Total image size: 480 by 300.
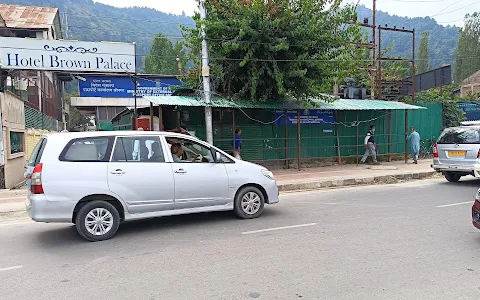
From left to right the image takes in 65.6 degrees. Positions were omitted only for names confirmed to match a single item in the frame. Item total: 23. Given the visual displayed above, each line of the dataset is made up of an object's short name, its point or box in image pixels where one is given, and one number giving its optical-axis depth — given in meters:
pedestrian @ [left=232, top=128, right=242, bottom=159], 13.00
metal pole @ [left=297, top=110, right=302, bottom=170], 13.92
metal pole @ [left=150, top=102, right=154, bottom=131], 12.34
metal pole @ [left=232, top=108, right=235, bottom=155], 13.12
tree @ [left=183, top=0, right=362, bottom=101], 12.17
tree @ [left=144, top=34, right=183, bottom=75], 53.66
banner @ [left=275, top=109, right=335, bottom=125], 14.56
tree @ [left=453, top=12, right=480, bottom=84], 60.59
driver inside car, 6.36
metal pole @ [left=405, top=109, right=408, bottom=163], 16.21
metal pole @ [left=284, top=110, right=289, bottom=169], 14.54
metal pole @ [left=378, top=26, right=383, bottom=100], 23.30
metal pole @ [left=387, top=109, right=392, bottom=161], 16.97
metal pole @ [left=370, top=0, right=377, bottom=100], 22.46
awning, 11.93
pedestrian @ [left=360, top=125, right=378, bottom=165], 15.48
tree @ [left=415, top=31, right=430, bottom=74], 62.69
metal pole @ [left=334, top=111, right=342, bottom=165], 15.65
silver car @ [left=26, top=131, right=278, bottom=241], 5.46
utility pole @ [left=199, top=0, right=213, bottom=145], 11.84
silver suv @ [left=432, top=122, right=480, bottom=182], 10.27
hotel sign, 11.65
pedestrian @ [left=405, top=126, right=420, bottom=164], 15.81
